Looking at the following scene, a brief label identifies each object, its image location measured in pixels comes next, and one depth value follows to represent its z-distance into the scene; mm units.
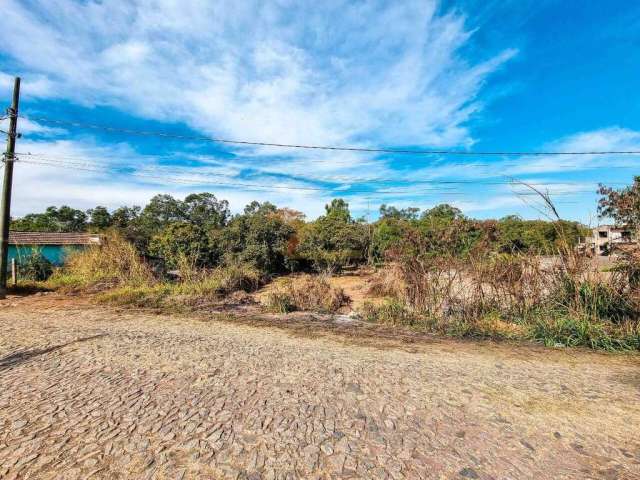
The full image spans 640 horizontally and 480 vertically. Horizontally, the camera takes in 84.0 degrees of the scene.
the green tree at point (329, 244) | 16594
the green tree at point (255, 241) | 14672
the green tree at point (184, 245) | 12998
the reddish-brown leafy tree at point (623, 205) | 5965
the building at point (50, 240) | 15338
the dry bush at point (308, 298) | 8867
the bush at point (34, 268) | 12555
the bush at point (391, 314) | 7527
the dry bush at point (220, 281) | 10257
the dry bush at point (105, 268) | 11366
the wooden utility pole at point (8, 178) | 9711
